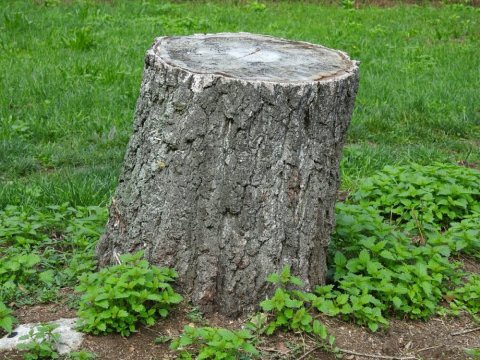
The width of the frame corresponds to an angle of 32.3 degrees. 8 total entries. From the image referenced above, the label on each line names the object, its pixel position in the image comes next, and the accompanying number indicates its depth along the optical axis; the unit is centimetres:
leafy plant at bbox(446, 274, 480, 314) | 419
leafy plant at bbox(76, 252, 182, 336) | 358
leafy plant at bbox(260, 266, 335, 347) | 366
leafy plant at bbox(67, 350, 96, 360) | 346
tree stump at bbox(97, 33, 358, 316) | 362
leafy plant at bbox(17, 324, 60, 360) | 348
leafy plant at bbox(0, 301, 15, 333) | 355
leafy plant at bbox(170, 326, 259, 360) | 341
